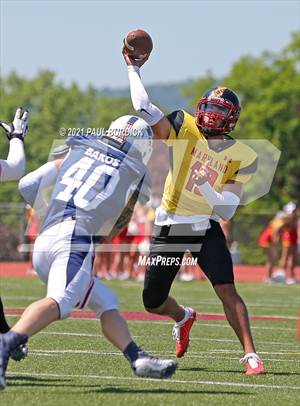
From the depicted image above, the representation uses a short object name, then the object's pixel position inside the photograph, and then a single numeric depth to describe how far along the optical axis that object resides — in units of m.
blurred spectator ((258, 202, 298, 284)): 43.97
